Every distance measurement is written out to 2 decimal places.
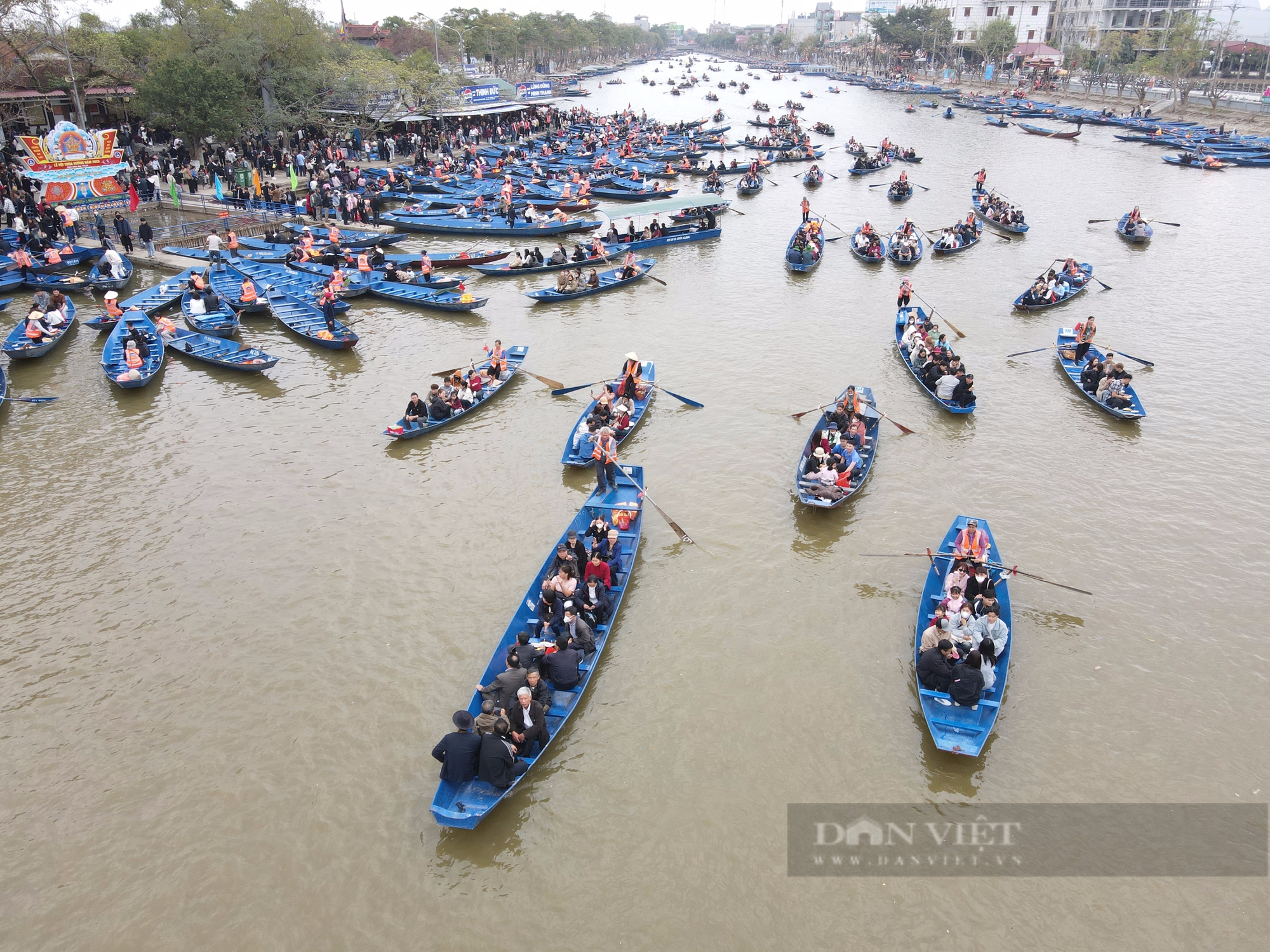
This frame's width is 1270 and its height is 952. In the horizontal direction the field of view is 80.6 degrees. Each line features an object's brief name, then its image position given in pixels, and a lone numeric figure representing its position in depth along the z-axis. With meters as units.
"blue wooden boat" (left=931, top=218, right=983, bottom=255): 34.44
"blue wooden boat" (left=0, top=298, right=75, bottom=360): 21.88
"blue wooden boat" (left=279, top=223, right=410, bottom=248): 32.22
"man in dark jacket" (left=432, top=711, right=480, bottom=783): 9.22
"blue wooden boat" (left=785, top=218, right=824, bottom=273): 32.12
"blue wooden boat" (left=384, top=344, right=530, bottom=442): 18.48
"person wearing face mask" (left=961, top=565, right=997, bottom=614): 12.38
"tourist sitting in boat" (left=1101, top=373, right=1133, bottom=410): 19.88
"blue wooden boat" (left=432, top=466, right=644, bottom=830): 9.20
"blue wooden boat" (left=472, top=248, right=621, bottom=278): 30.91
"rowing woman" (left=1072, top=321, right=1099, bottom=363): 22.17
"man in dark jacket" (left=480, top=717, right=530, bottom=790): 9.20
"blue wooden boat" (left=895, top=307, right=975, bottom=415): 19.81
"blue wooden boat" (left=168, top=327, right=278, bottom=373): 21.62
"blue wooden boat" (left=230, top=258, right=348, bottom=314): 26.91
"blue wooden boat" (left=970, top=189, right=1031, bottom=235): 37.03
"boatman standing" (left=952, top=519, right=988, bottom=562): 13.49
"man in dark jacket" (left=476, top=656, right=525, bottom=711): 10.23
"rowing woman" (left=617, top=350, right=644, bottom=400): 19.86
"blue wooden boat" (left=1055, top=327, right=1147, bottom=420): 19.62
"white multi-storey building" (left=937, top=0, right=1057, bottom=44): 127.75
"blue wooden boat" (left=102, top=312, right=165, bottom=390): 20.55
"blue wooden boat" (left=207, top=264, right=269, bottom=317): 25.58
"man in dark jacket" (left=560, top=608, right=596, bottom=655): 11.52
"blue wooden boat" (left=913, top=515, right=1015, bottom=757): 10.23
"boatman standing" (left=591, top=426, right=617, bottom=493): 15.63
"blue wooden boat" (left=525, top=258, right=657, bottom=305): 27.91
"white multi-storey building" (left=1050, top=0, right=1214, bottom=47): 111.88
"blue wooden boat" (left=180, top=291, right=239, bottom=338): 24.03
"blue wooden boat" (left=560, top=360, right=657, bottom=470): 17.42
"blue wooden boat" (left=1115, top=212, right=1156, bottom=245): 36.16
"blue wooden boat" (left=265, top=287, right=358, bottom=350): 23.08
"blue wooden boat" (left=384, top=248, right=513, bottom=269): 30.55
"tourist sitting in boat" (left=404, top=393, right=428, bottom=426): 18.53
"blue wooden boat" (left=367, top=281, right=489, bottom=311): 26.17
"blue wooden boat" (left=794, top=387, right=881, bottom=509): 15.43
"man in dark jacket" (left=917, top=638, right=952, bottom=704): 10.76
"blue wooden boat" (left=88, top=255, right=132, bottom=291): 27.12
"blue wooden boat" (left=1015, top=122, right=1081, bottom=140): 70.00
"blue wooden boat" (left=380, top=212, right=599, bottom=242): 35.94
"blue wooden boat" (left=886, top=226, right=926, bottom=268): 32.72
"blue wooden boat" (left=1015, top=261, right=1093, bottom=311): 27.59
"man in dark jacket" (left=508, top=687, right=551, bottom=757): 9.92
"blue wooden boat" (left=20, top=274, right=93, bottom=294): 27.22
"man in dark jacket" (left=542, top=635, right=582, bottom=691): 11.00
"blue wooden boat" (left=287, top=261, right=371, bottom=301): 27.48
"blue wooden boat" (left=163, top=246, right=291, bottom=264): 30.25
